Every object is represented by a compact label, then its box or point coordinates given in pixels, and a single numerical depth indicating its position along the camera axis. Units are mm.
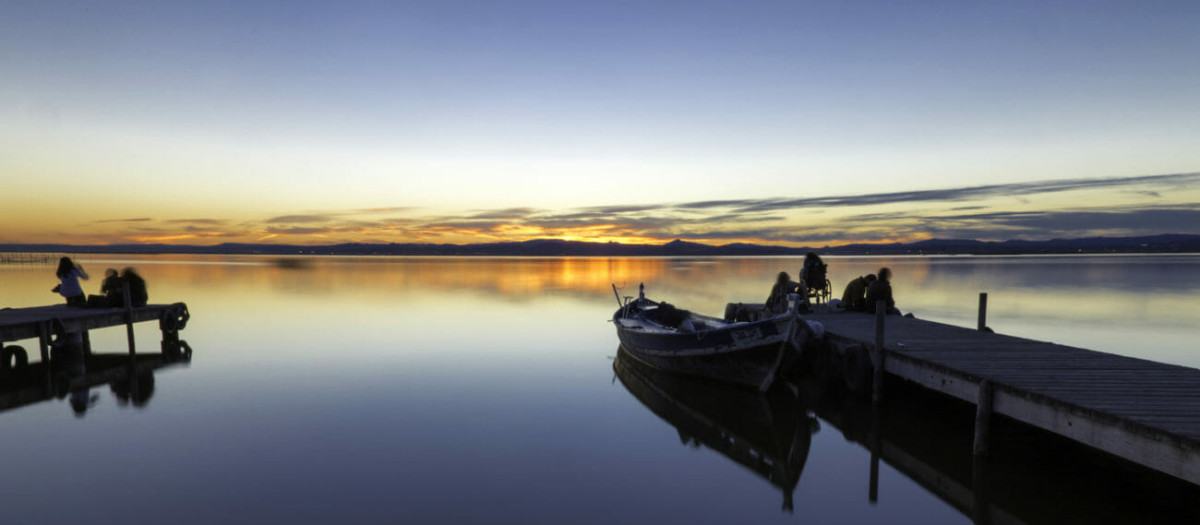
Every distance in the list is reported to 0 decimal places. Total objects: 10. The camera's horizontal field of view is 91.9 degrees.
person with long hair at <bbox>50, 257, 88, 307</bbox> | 18062
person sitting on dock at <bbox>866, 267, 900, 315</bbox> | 17375
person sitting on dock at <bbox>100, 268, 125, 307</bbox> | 18406
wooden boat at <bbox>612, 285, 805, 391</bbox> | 12781
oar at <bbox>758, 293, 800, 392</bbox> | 12148
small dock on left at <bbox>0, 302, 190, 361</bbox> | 15141
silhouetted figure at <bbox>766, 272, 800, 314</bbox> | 19125
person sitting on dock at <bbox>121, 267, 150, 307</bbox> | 18970
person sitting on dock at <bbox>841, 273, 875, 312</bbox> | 19719
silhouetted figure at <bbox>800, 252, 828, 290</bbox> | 21234
